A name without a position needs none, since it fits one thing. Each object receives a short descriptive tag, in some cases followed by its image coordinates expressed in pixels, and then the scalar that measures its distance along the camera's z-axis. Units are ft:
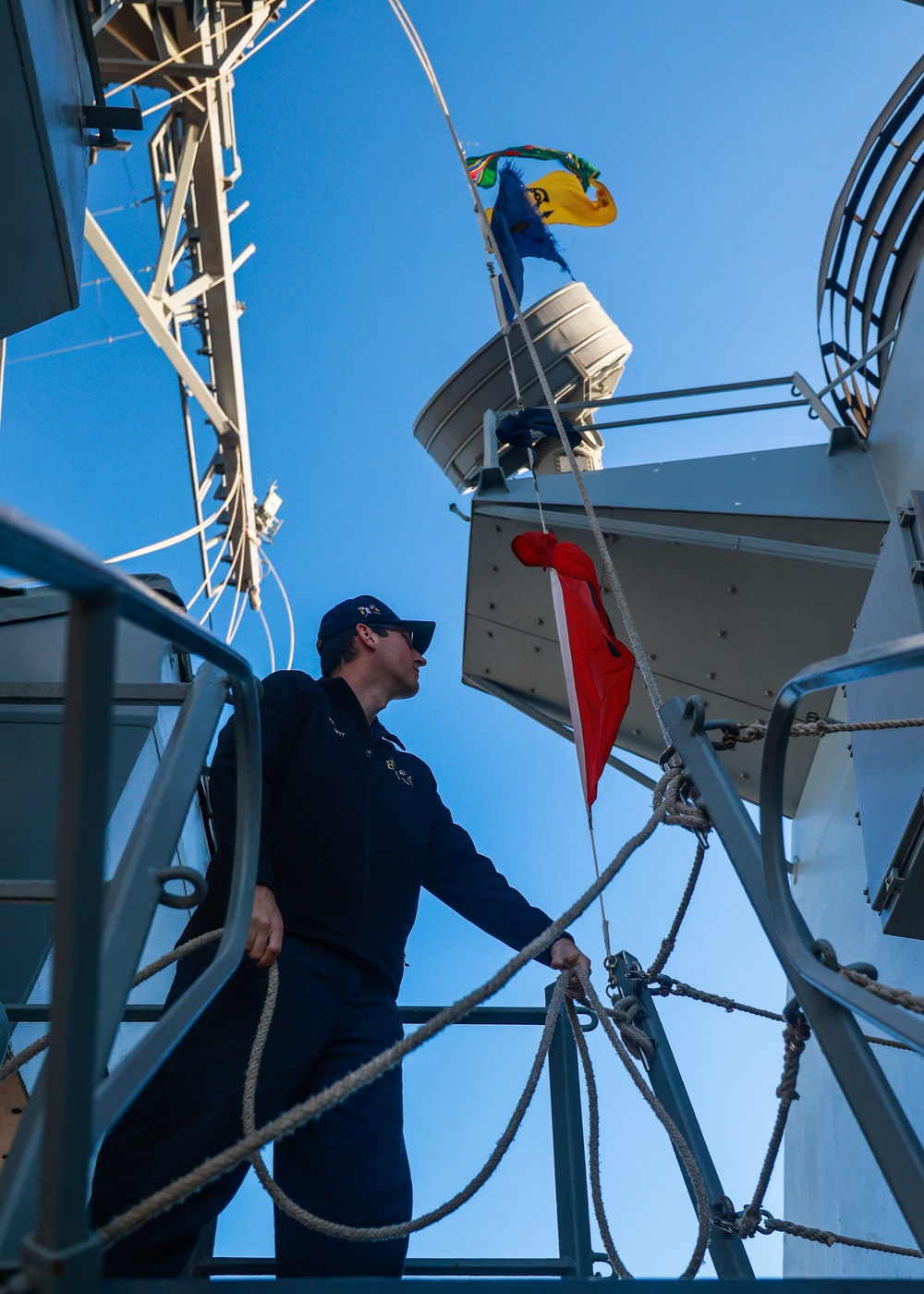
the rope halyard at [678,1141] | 5.19
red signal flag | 10.98
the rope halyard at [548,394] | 8.25
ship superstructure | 2.83
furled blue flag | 18.72
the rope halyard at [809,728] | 4.98
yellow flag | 19.43
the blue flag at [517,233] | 18.34
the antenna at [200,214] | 22.94
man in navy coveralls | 5.56
